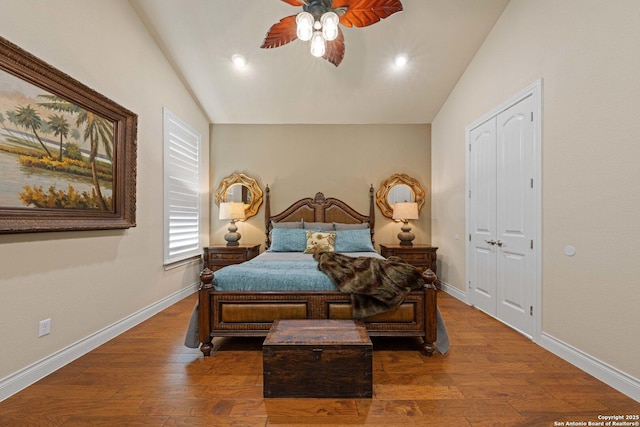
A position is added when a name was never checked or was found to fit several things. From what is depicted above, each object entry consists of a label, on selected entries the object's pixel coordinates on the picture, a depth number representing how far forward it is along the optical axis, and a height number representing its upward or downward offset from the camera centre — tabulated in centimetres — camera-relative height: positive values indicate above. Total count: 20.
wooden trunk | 184 -96
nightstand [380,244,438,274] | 438 -57
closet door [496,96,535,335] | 278 +0
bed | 242 -79
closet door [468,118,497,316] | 334 +1
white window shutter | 366 +33
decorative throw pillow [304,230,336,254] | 400 -37
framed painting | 191 +47
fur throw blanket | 238 -55
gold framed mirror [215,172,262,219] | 491 +39
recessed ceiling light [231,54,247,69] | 365 +191
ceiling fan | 223 +160
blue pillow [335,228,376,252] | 412 -36
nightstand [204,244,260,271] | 438 -60
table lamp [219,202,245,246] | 455 +1
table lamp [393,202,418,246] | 456 +2
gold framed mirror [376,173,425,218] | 492 +39
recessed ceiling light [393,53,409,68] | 369 +195
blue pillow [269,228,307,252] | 414 -36
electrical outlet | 210 -81
